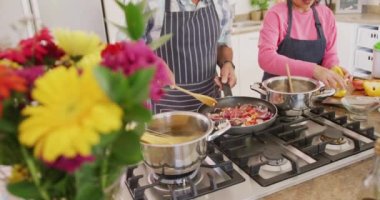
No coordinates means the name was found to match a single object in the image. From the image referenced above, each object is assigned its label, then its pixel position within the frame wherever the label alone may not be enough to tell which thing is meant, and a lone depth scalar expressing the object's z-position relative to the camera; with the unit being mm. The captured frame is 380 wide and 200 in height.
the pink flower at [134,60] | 362
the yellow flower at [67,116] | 305
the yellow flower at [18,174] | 412
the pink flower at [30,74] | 354
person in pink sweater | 1573
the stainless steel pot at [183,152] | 740
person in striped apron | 1404
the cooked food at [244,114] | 1013
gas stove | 797
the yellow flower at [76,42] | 424
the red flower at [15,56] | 402
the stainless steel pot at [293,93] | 1067
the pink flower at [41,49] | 412
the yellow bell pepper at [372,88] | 1261
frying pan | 963
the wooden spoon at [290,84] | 1199
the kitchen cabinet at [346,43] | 3172
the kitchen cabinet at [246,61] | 3076
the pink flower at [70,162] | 332
